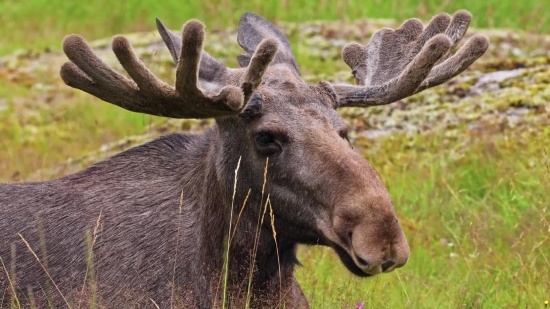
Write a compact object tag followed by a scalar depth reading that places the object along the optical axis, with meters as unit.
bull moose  8.63
